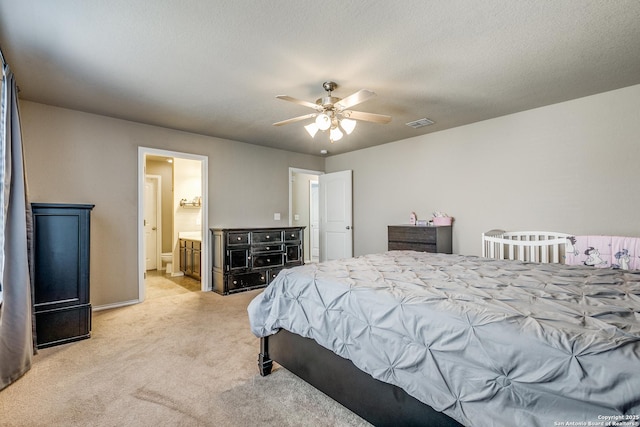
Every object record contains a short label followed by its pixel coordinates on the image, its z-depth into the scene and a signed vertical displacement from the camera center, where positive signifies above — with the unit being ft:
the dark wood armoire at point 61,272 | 8.72 -1.68
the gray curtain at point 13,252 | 7.00 -0.87
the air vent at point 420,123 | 13.05 +4.06
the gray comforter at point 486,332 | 3.08 -1.62
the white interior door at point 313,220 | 24.71 -0.50
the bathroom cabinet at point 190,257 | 16.90 -2.51
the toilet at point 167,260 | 19.95 -3.01
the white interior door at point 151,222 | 20.76 -0.43
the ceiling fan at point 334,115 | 8.68 +3.09
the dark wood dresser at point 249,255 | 14.58 -2.11
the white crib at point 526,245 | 10.84 -1.29
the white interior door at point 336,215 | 18.76 -0.07
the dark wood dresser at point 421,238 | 13.43 -1.19
